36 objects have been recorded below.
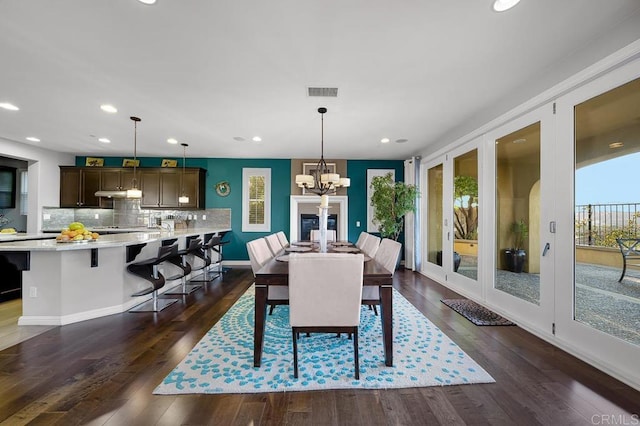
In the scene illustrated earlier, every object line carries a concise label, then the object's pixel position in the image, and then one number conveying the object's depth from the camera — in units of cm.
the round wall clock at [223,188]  663
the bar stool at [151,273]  339
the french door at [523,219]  264
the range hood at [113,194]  461
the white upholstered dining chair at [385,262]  248
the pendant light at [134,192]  410
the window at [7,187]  588
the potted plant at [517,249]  307
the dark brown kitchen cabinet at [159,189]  627
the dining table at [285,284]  213
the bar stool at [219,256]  558
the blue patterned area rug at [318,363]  192
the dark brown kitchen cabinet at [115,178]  624
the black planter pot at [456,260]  439
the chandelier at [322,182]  363
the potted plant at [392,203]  571
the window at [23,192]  606
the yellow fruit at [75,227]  335
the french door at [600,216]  201
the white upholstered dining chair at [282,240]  421
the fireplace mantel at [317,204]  647
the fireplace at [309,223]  658
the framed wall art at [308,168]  654
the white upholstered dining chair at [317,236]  516
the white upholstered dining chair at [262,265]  243
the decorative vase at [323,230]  319
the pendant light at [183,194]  605
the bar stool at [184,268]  405
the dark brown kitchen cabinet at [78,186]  617
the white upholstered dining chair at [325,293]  193
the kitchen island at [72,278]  295
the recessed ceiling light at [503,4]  180
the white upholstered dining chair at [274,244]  342
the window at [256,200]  664
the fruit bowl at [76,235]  314
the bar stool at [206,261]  482
